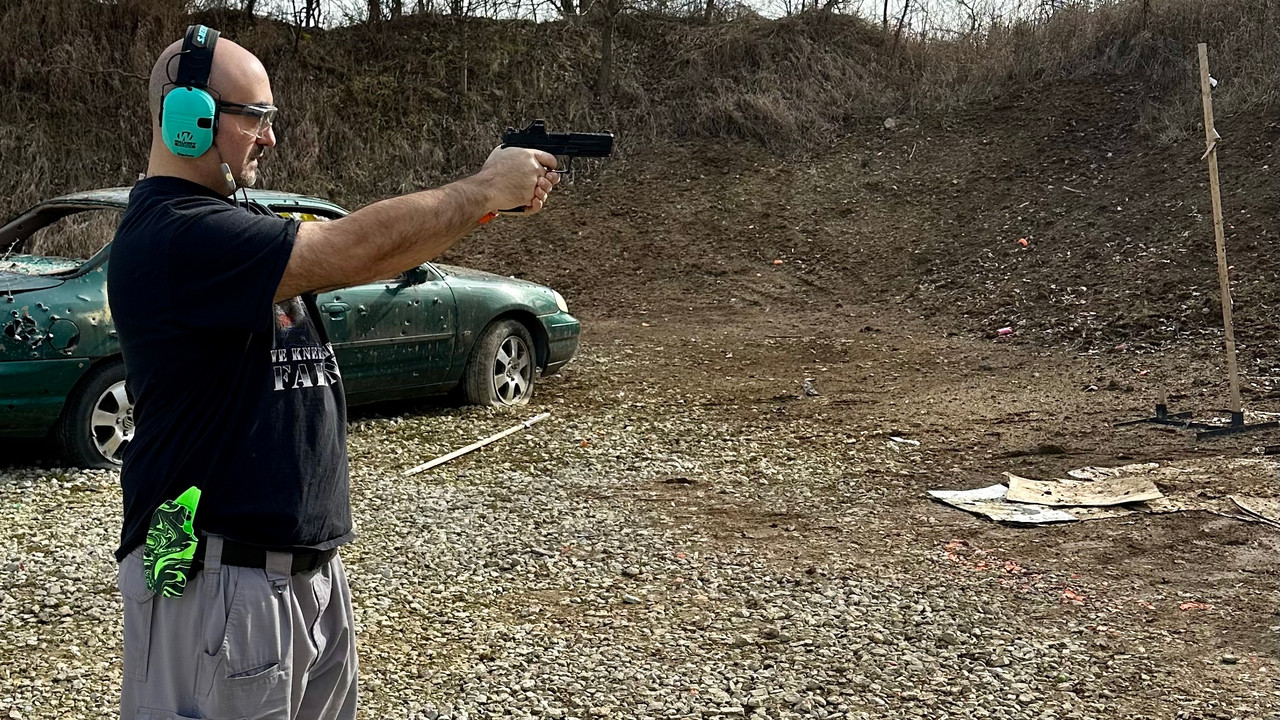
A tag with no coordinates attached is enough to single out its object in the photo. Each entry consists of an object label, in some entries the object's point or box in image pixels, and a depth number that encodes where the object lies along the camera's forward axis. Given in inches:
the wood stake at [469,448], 280.7
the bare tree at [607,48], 813.2
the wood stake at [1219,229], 297.7
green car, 249.6
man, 84.0
